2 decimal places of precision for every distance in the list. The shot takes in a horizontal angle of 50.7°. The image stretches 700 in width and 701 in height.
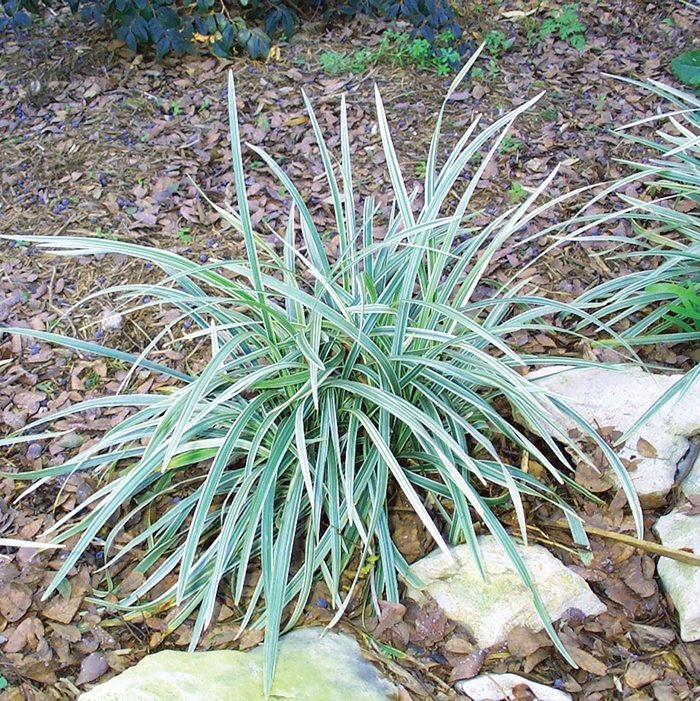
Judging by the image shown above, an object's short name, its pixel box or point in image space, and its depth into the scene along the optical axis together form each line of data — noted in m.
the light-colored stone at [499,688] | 1.74
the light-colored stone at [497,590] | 1.86
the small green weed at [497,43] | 3.85
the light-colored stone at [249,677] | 1.61
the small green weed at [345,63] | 3.78
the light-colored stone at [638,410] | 2.13
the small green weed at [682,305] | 2.32
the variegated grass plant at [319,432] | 1.86
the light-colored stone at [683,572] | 1.83
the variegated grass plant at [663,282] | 2.42
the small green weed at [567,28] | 3.90
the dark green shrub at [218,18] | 3.59
